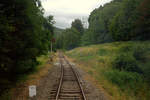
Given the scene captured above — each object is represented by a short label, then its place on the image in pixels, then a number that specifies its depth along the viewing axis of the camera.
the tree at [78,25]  93.50
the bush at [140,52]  19.19
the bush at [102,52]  31.74
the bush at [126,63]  16.97
